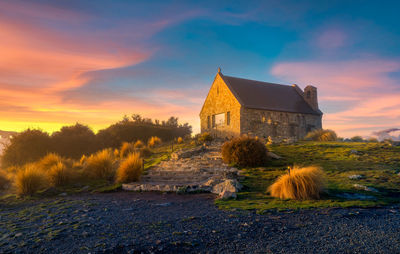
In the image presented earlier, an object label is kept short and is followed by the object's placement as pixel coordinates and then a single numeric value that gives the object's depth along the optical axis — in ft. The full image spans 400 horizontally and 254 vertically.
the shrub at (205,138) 75.61
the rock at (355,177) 31.34
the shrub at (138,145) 74.51
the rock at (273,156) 45.78
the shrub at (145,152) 62.54
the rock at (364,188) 26.37
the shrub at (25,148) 65.57
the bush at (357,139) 81.41
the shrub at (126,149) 61.15
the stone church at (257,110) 79.41
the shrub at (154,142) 81.32
